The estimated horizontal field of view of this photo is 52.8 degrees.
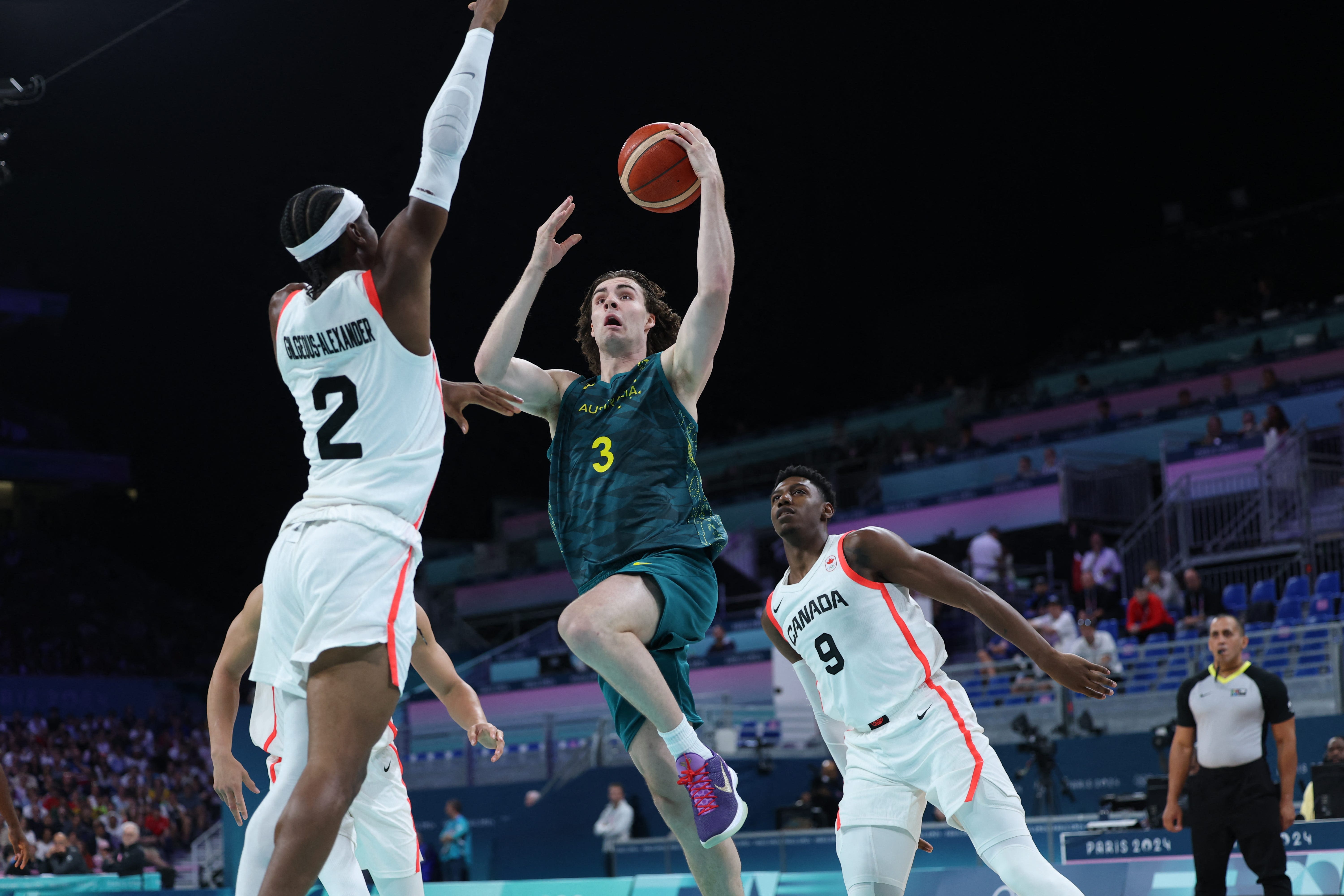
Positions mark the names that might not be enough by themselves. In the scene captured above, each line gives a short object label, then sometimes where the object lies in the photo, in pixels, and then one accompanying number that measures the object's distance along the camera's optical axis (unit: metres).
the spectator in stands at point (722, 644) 22.12
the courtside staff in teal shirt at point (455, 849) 17.55
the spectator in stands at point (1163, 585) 17.14
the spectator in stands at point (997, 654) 17.83
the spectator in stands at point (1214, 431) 20.23
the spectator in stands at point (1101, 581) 19.03
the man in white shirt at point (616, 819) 16.59
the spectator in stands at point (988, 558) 20.08
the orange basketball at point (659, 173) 5.77
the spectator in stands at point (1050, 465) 21.98
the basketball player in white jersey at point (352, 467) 3.57
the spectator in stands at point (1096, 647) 15.49
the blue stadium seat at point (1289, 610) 16.09
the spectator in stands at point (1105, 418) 22.70
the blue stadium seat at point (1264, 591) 17.47
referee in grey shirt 8.53
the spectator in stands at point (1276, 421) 19.28
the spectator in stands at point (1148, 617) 16.42
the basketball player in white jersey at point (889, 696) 5.39
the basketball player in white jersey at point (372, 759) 5.17
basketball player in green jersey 4.73
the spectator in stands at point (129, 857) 15.37
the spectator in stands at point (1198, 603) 16.17
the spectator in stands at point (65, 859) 16.05
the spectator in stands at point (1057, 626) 15.91
